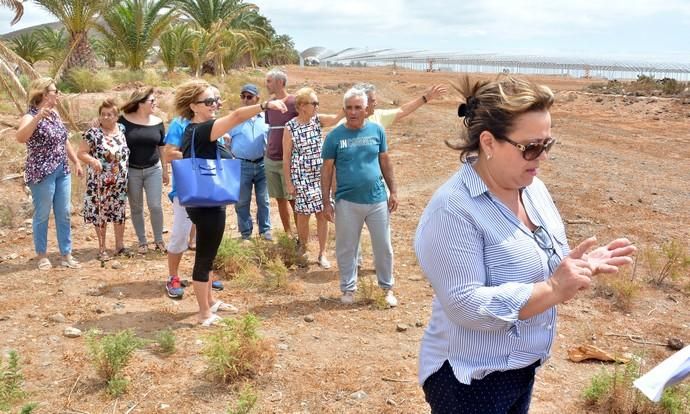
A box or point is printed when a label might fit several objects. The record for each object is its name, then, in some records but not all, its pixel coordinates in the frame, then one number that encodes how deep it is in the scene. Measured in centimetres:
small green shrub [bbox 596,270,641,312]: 538
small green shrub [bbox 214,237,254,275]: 583
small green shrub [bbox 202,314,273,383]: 372
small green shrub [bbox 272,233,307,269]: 617
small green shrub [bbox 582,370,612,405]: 362
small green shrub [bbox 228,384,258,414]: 325
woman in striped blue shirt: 182
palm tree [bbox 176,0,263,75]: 2709
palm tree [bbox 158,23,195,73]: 2439
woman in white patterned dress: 588
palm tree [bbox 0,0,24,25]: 1146
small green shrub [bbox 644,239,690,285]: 596
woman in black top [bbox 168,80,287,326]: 416
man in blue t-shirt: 491
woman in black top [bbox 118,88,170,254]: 589
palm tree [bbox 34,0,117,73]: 1747
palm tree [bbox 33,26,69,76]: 2773
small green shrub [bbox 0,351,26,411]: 347
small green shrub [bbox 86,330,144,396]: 361
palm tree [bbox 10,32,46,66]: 2938
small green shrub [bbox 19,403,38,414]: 287
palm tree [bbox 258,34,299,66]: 5197
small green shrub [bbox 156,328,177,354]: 411
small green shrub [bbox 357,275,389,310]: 519
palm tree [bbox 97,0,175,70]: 2036
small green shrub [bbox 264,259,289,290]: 549
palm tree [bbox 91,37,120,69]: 2821
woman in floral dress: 576
